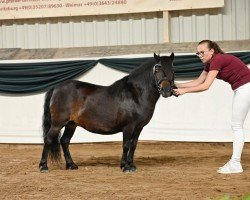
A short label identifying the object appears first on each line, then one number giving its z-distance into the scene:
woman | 9.18
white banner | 15.09
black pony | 9.98
